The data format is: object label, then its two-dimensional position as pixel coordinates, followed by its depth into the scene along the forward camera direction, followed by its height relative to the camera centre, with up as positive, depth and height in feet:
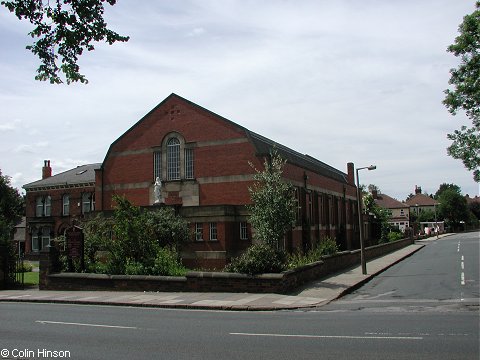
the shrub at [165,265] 69.56 -6.37
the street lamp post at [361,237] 78.38 -3.26
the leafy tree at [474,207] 478.88 +8.31
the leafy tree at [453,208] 392.88 +6.62
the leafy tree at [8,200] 215.26 +13.17
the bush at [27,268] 113.98 -9.91
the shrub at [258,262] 59.21 -5.25
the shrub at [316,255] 72.66 -6.41
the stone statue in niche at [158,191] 114.44 +8.11
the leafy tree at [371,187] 360.69 +24.18
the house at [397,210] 366.63 +5.75
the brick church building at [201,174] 103.82 +12.86
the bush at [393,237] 198.83 -8.36
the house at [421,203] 437.71 +13.45
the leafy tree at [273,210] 75.72 +1.73
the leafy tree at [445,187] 537.32 +34.46
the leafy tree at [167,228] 96.99 -0.91
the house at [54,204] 164.96 +8.12
